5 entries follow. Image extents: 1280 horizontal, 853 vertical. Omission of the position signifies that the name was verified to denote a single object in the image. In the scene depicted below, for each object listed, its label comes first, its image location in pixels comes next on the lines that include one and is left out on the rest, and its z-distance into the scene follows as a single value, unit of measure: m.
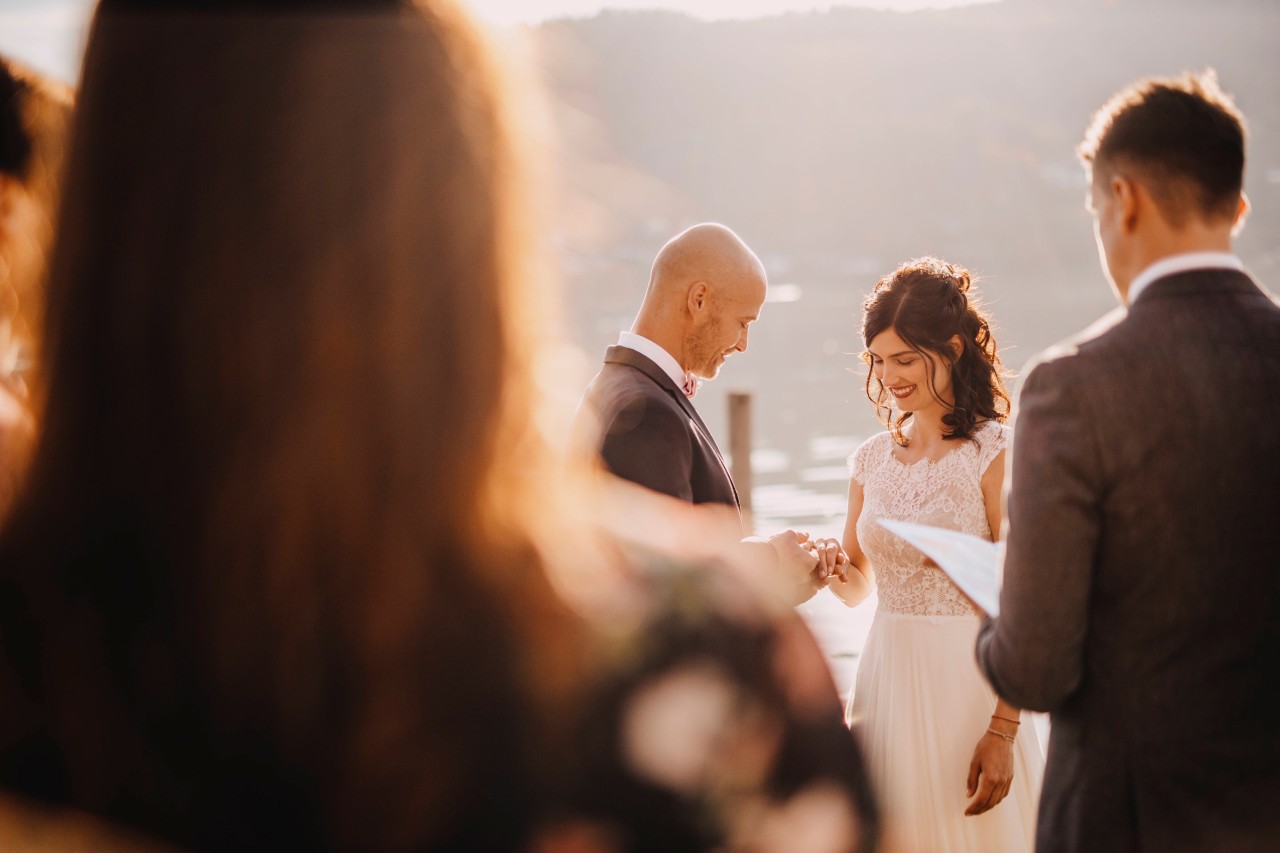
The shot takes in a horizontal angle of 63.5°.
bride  3.03
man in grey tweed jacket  1.48
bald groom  2.88
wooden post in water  8.68
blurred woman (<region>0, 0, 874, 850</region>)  0.66
